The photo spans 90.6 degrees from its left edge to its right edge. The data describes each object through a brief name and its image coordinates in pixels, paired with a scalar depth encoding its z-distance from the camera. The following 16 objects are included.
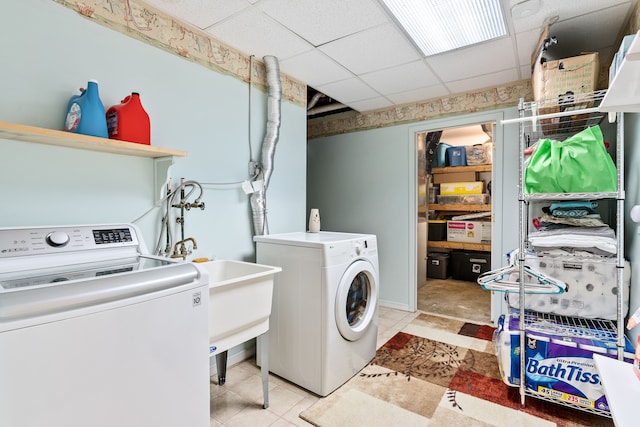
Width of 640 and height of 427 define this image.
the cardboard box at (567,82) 1.86
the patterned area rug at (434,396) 1.76
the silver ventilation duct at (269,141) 2.48
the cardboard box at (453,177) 5.09
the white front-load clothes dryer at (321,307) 1.97
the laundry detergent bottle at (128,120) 1.56
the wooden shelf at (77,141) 1.25
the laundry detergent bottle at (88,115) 1.44
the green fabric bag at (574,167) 1.65
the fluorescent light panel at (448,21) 1.81
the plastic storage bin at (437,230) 5.06
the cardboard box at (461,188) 4.74
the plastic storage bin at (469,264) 4.77
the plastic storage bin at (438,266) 5.07
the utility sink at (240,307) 1.56
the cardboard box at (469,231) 4.66
